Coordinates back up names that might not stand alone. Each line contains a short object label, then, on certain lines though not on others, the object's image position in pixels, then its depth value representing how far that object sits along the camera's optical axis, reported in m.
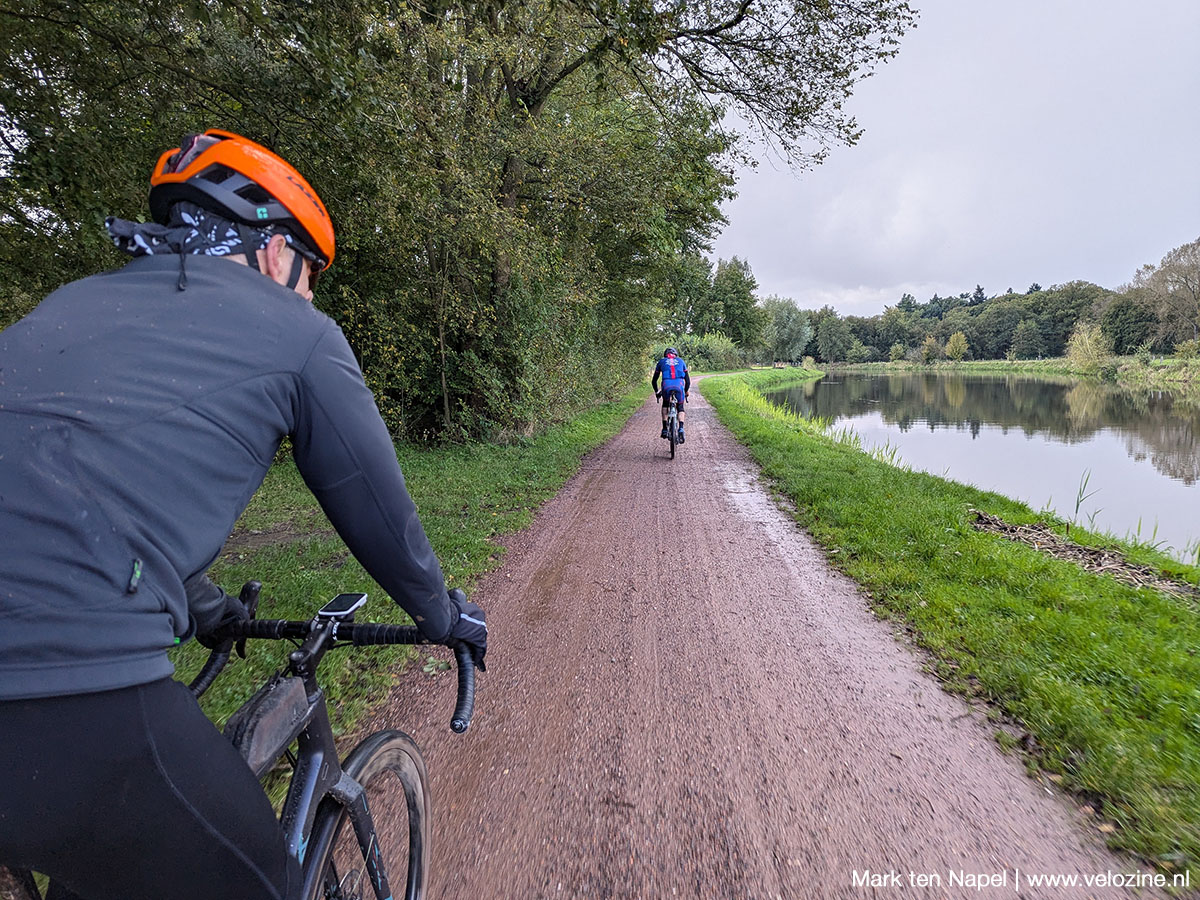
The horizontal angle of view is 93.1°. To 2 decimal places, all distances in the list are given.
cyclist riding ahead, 11.35
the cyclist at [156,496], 0.84
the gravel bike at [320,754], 1.25
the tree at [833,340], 101.88
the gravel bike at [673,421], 11.26
